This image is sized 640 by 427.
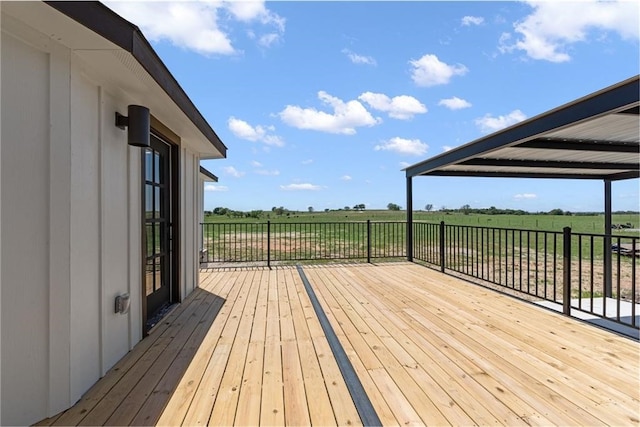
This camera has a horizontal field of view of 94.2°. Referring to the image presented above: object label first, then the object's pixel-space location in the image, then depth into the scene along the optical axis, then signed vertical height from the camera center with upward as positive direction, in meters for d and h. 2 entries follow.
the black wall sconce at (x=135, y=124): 2.14 +0.67
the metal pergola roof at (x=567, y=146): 2.29 +0.82
